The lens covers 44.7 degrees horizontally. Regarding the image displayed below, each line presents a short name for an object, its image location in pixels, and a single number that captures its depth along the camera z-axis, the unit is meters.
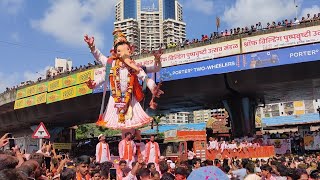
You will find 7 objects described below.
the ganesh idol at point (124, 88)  10.70
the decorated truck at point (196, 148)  19.66
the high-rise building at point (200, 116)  155.68
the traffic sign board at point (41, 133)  11.53
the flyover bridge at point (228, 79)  19.73
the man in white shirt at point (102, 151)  10.49
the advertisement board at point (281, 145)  22.47
